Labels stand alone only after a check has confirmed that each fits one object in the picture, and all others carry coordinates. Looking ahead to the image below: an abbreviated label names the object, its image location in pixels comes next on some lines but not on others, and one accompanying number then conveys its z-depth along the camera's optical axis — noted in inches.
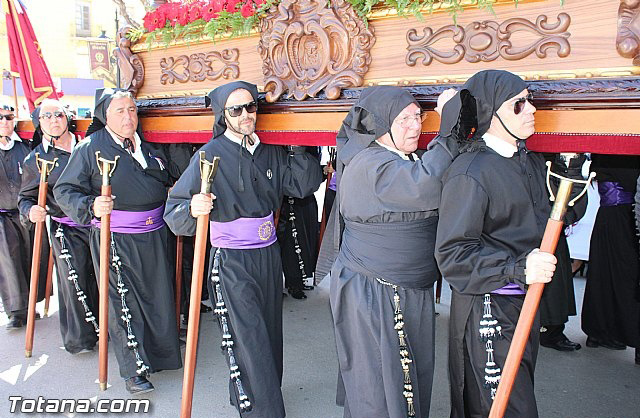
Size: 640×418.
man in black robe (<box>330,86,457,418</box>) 93.9
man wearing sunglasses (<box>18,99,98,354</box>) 166.4
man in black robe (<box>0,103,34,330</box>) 193.8
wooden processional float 80.8
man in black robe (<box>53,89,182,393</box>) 144.8
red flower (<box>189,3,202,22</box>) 136.9
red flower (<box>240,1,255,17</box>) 125.7
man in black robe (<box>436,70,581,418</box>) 84.9
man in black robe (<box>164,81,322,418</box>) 122.6
